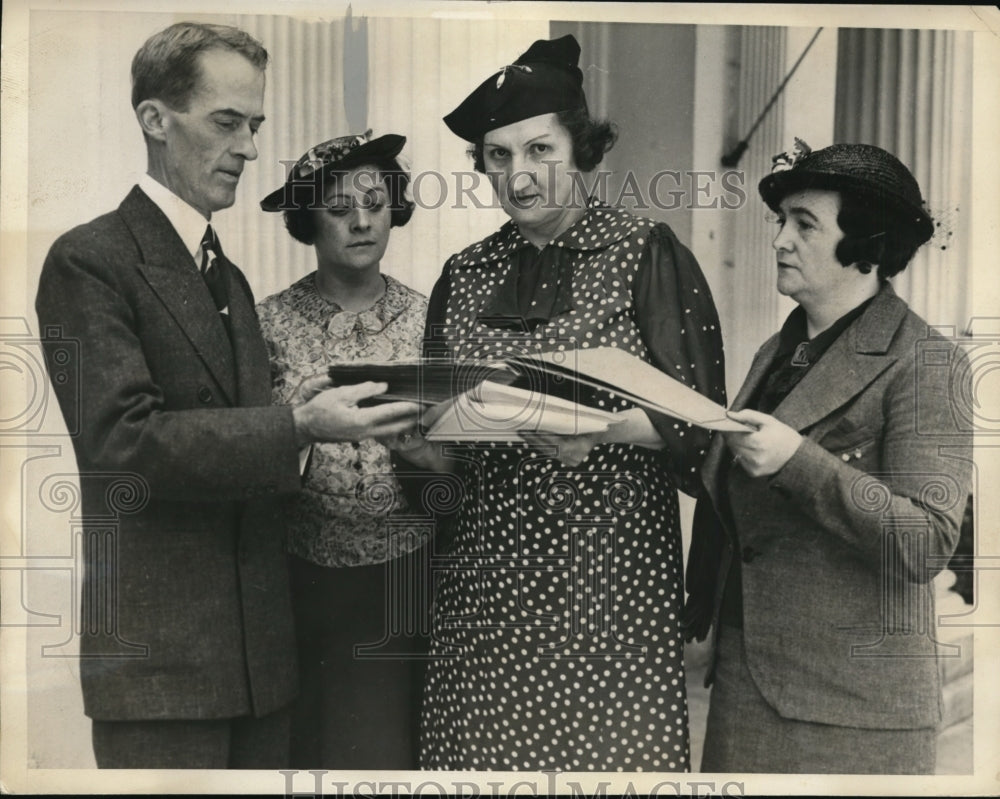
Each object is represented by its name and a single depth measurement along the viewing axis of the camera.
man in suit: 2.74
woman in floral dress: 2.93
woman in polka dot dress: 2.89
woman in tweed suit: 2.81
